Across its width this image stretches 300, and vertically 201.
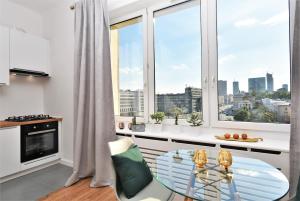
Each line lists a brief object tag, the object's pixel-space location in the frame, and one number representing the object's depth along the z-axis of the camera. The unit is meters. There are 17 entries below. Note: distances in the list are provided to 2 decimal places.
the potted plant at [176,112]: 2.57
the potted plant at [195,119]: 2.38
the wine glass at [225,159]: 1.36
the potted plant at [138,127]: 2.63
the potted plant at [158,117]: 2.63
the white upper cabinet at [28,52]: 3.07
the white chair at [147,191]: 1.41
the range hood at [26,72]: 3.07
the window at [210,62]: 2.01
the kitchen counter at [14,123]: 2.68
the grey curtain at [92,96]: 2.55
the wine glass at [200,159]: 1.40
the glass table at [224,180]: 1.14
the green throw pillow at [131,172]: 1.43
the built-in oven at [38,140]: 2.92
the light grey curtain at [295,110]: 1.54
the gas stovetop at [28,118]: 3.03
